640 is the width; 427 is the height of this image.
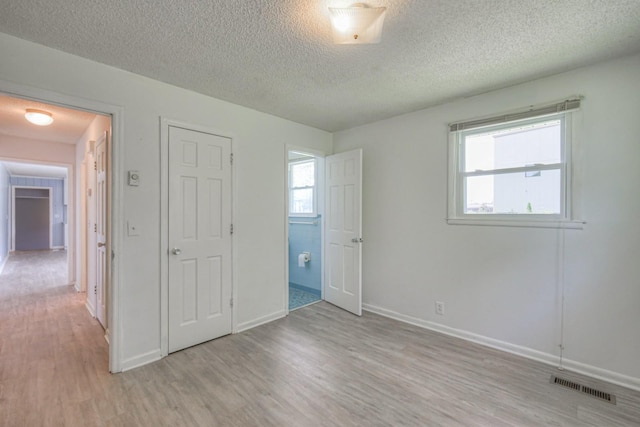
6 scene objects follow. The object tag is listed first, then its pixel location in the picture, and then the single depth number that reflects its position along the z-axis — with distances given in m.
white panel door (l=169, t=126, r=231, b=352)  2.64
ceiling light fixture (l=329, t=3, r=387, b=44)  1.55
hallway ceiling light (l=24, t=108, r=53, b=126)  3.02
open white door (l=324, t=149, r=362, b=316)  3.60
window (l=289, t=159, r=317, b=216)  4.66
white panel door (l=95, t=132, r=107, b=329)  2.93
